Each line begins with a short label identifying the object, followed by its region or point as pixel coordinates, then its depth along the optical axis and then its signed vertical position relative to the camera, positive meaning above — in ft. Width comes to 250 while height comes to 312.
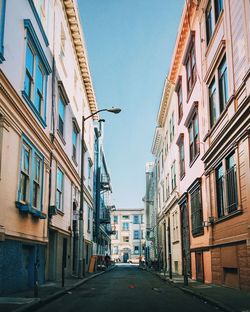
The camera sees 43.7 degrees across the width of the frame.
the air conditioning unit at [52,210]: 44.17 +2.52
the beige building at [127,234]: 252.82 -4.71
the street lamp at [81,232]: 54.08 -0.61
